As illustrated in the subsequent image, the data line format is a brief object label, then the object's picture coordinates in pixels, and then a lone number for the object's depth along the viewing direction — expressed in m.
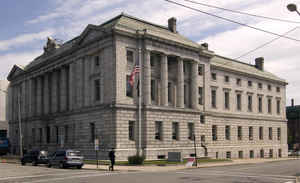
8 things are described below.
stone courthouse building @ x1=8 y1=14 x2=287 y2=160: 46.41
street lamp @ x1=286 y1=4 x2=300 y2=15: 20.38
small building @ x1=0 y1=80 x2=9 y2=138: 95.03
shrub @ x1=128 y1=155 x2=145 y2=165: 39.09
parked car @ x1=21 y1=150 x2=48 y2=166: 41.31
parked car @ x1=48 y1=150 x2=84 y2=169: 35.09
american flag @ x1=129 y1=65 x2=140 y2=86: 41.88
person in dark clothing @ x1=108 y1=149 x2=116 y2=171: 32.75
